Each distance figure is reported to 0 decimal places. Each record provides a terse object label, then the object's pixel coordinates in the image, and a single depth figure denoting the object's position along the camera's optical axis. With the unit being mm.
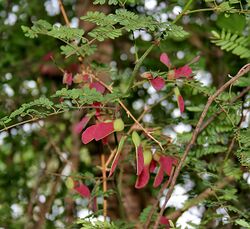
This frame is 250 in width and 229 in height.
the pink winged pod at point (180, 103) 868
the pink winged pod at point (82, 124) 911
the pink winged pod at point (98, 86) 882
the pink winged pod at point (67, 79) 923
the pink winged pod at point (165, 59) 879
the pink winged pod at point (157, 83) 838
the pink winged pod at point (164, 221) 890
